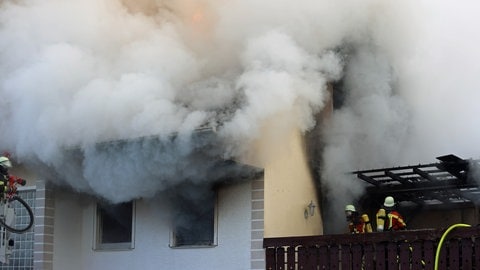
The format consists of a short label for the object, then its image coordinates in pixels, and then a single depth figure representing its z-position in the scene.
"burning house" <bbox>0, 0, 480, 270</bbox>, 19.86
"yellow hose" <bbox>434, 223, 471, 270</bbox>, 17.14
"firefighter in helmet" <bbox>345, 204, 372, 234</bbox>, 21.00
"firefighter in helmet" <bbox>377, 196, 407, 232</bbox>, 19.67
